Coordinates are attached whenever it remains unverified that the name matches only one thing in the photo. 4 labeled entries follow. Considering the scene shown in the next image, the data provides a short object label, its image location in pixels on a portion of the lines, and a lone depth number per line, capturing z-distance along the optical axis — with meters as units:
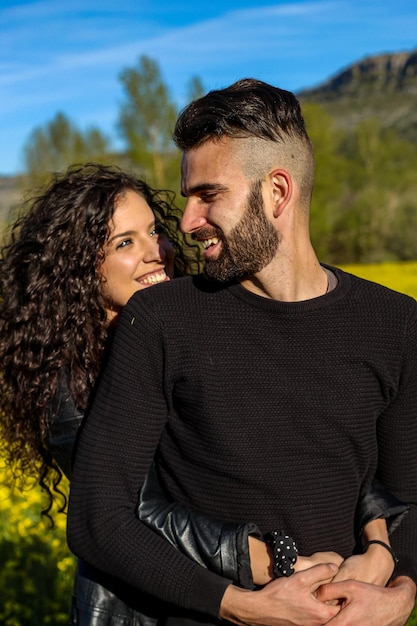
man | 2.15
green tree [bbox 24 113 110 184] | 38.53
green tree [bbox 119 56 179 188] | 36.66
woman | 2.81
